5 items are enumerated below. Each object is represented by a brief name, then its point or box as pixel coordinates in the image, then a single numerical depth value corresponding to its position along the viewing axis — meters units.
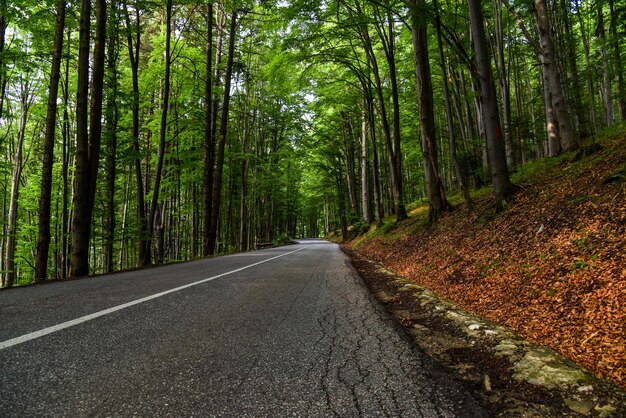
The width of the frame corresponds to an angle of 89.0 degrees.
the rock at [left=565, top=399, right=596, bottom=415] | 1.78
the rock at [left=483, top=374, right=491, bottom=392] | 2.09
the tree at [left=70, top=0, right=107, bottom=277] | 8.41
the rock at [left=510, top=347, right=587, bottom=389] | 2.11
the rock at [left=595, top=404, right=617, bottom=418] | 1.72
